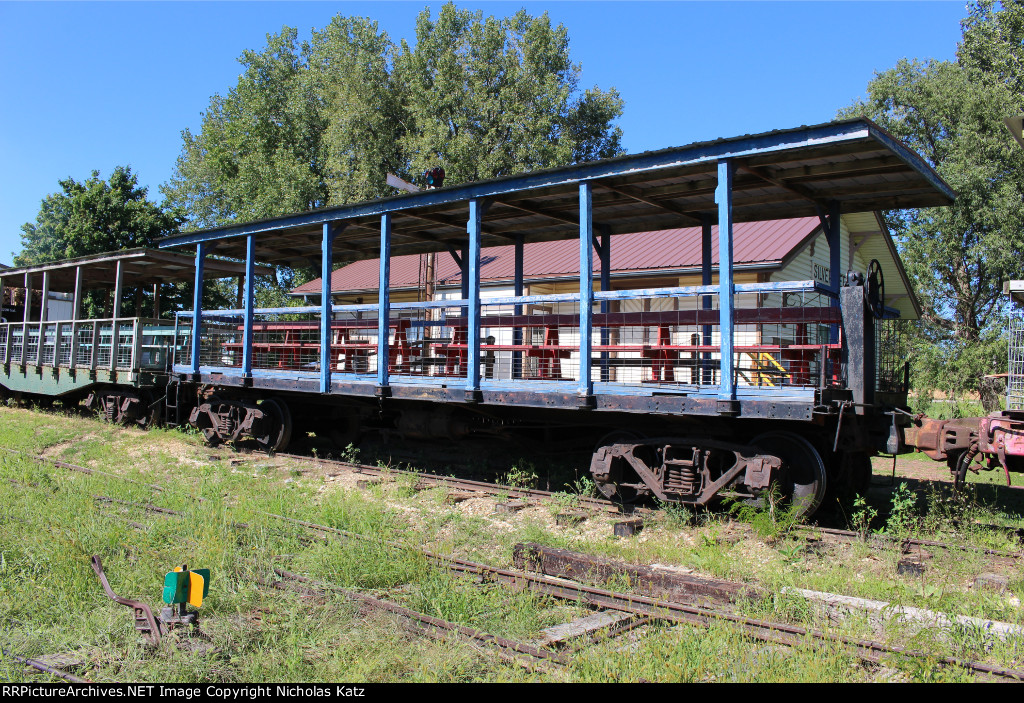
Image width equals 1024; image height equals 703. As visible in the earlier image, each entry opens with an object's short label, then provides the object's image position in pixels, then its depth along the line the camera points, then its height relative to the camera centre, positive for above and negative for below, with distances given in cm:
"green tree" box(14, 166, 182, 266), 2702 +641
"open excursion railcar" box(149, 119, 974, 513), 684 +58
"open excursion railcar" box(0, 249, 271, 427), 1409 +89
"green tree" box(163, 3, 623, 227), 3294 +1339
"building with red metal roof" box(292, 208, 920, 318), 1603 +340
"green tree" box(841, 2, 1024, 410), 2922 +870
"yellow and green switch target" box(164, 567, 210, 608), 422 -119
